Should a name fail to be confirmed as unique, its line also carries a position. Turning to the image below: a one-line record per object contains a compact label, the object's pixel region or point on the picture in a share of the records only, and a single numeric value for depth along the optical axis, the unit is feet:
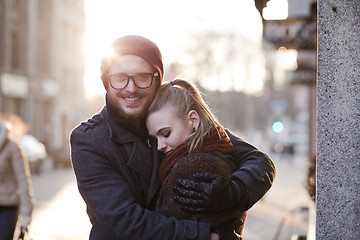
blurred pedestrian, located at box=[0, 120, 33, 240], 16.63
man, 7.66
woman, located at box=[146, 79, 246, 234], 7.92
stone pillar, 8.00
